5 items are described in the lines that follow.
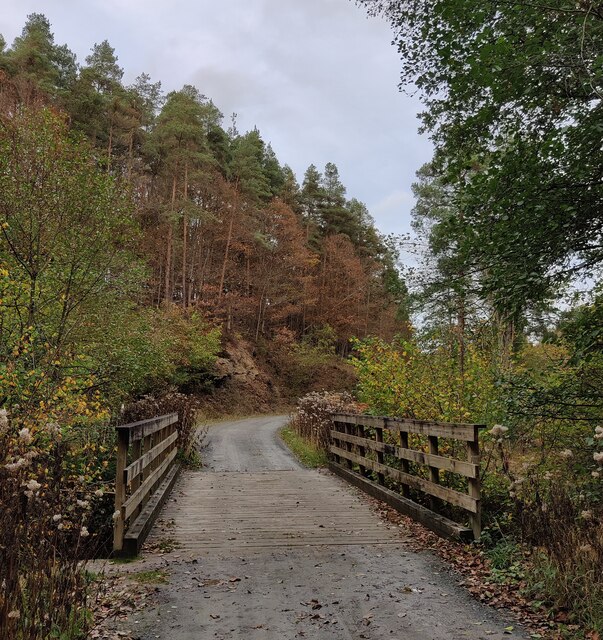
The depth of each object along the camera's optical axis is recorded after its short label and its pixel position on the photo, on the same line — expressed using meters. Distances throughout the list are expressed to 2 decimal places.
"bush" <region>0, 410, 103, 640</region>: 2.40
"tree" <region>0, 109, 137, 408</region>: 7.59
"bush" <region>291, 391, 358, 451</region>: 12.27
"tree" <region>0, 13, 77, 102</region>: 23.66
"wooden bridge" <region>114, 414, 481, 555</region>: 4.91
